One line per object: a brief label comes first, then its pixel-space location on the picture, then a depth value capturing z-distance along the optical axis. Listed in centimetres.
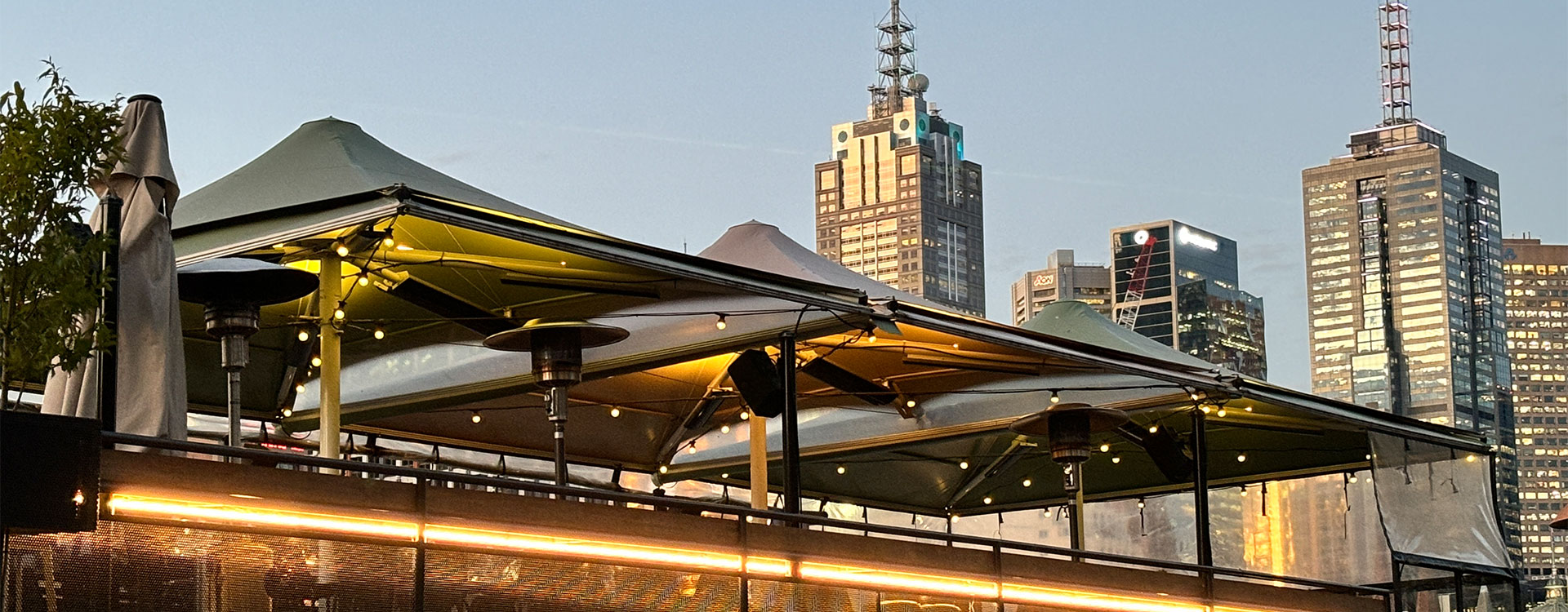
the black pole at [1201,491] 1708
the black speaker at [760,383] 1497
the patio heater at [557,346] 1170
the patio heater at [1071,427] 1502
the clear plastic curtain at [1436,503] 1886
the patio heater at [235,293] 1055
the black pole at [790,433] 1377
